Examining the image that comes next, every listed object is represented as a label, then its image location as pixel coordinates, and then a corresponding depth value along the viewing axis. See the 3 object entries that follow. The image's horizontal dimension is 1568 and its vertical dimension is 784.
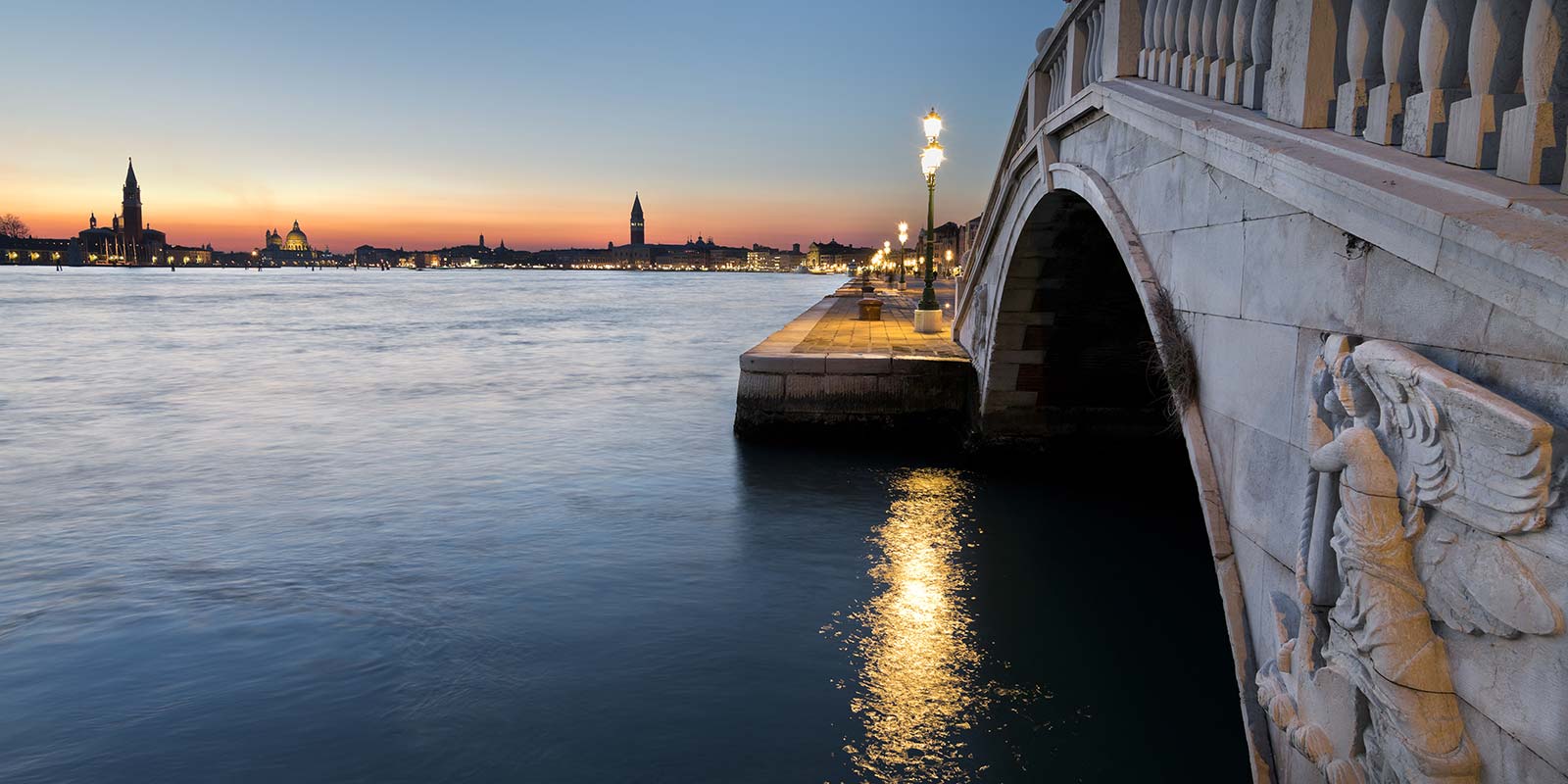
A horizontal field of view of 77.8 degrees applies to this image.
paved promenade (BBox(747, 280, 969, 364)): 17.11
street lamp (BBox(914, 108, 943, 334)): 20.03
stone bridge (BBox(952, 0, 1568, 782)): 2.83
